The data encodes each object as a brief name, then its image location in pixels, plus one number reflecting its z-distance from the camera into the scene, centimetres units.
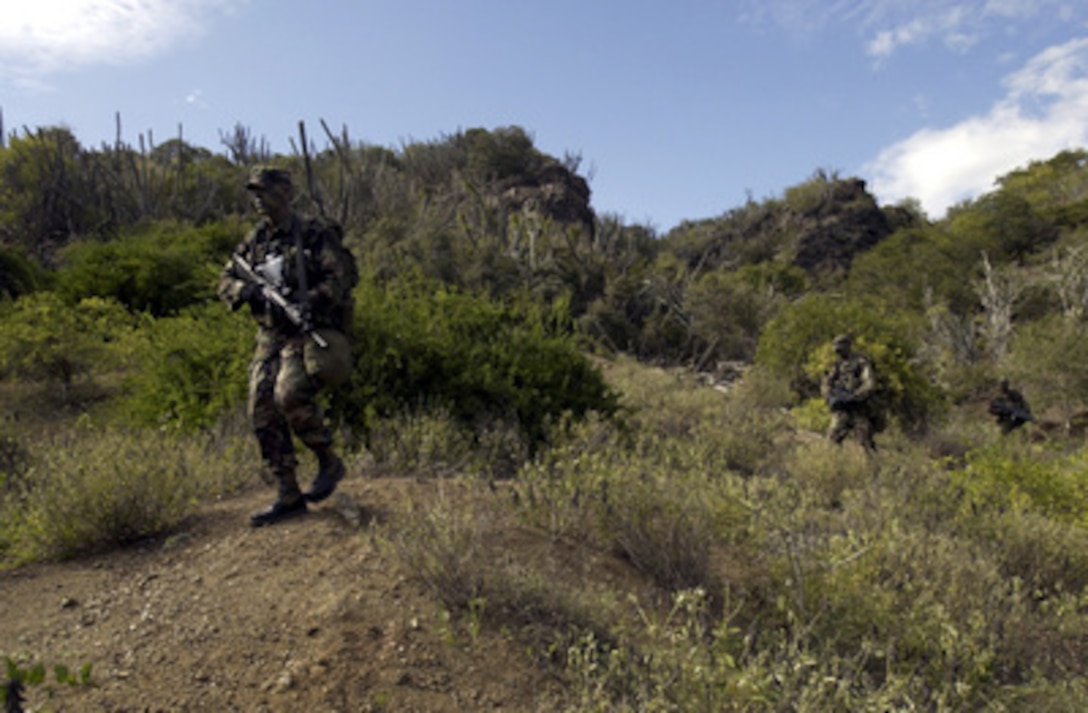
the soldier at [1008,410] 1192
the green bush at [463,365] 689
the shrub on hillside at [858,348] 1209
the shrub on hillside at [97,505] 397
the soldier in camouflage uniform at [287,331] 415
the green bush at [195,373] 676
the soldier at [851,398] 882
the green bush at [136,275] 1291
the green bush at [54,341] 925
